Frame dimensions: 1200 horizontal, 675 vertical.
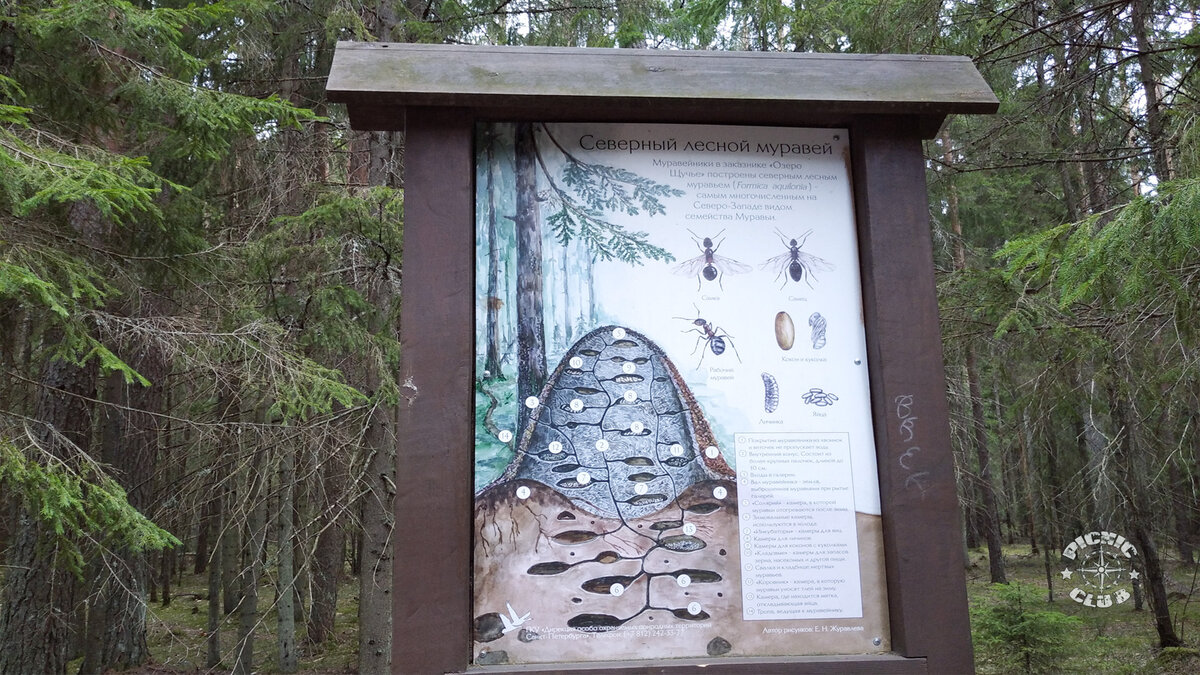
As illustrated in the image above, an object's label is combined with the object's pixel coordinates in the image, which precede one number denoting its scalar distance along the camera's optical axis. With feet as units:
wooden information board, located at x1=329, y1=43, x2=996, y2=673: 6.66
